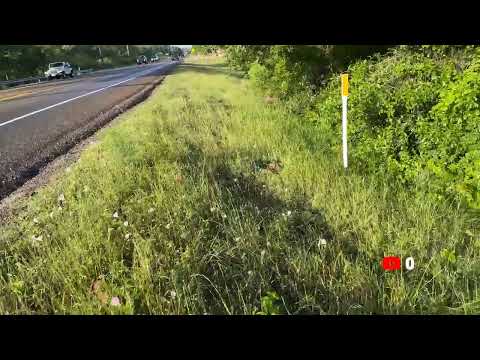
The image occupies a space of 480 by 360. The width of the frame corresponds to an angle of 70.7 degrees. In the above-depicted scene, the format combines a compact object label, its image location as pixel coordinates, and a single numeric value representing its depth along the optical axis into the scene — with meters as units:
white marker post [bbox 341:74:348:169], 3.00
